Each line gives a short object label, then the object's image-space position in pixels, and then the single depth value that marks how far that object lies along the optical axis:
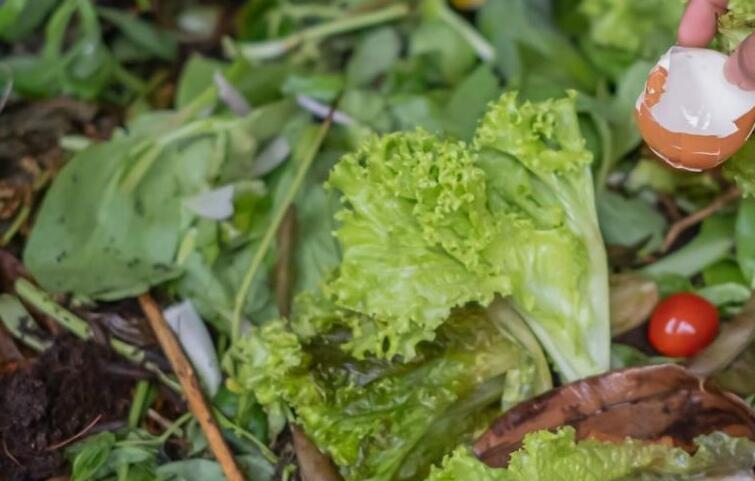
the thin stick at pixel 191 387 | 1.02
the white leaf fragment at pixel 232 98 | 1.12
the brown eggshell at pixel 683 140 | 0.95
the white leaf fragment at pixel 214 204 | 1.07
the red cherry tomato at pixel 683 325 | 1.04
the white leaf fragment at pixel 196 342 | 1.05
